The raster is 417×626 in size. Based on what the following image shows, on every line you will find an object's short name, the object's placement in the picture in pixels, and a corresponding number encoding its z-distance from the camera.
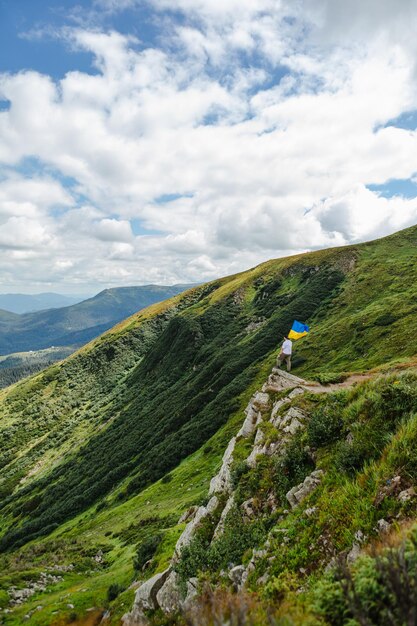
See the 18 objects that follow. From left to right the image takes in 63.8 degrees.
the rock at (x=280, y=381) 26.75
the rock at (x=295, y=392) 21.60
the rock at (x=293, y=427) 17.35
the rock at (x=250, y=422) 24.70
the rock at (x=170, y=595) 14.07
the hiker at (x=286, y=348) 37.60
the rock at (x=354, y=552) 8.38
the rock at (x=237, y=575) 10.97
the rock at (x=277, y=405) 21.19
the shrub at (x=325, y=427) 14.31
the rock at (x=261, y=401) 25.15
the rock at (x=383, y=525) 8.31
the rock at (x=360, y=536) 8.56
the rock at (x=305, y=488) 12.62
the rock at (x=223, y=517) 15.54
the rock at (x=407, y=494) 8.70
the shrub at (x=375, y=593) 4.50
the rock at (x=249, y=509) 14.38
